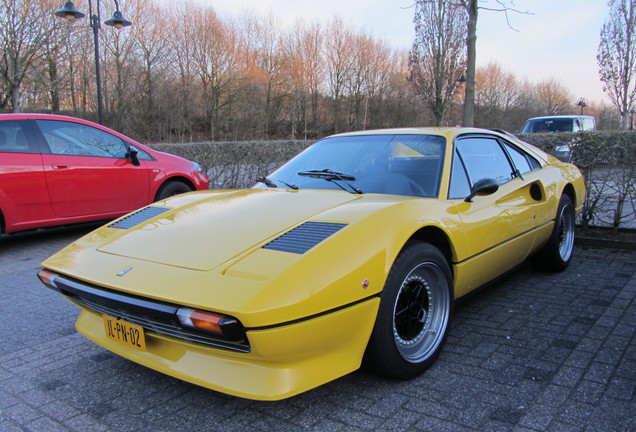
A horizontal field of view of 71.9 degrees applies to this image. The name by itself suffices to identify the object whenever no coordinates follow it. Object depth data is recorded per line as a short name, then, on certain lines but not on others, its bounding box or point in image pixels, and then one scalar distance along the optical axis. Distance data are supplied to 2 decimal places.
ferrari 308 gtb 1.70
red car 4.73
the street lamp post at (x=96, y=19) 9.62
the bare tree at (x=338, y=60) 37.16
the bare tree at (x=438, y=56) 22.77
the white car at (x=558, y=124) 12.01
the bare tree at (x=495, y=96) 46.78
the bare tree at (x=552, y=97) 57.25
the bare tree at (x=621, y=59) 17.78
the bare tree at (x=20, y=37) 13.83
